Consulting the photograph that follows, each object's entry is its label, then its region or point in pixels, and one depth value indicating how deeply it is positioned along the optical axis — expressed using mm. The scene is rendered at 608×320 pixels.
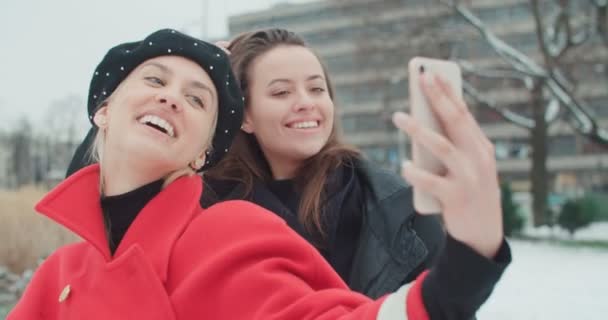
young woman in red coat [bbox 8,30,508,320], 1188
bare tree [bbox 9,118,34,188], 45247
